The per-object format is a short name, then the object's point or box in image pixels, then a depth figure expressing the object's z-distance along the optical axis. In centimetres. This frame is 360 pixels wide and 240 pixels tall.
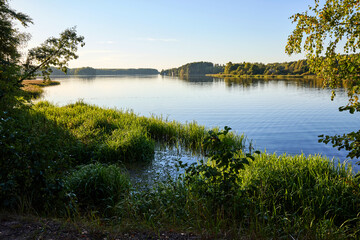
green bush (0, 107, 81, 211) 516
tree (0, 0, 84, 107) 706
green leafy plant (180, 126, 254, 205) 523
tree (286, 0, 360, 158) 625
